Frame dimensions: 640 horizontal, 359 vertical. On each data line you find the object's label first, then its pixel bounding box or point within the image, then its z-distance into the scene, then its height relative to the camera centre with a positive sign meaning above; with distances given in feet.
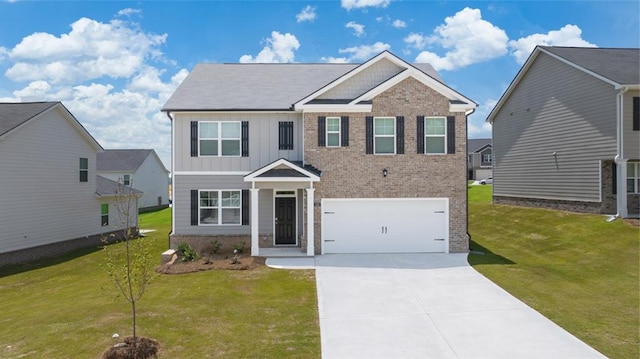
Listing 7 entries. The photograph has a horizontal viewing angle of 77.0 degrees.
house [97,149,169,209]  137.90 +3.79
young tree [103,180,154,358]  27.09 -9.30
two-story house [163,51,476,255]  52.13 +1.40
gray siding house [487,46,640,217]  59.62 +8.33
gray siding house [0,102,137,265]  59.00 -0.50
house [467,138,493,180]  192.24 +9.07
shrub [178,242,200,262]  50.93 -9.21
